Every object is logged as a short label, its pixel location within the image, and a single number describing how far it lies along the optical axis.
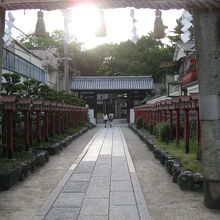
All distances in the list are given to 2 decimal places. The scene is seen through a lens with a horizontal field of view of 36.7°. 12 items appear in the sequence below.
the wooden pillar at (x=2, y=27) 6.85
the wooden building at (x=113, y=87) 41.72
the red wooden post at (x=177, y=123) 12.07
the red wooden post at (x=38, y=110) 12.24
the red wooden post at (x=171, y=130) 14.07
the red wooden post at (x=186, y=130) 10.72
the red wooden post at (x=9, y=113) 9.72
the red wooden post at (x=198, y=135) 10.22
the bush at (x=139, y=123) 26.75
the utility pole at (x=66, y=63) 30.21
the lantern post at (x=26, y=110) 10.73
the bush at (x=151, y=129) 19.97
